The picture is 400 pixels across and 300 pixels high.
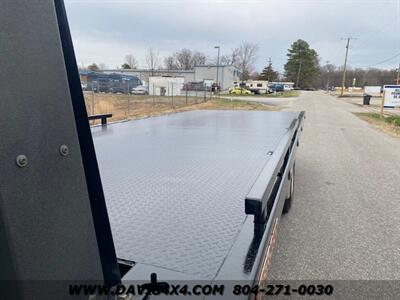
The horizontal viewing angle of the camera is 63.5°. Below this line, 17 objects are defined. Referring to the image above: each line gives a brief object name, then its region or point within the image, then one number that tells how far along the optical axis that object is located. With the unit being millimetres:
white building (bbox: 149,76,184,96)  49159
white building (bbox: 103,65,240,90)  73312
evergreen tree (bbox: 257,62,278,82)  98681
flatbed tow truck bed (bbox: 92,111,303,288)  1504
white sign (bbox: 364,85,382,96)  66006
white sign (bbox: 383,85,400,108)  19031
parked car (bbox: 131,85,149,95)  49875
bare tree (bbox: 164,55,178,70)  93738
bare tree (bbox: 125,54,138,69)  98125
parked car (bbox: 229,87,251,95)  57619
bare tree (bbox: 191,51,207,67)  96500
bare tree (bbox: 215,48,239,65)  81938
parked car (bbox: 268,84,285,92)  68825
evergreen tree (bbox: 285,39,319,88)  108125
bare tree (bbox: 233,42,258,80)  76188
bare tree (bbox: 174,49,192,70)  95000
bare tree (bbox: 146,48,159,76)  78294
